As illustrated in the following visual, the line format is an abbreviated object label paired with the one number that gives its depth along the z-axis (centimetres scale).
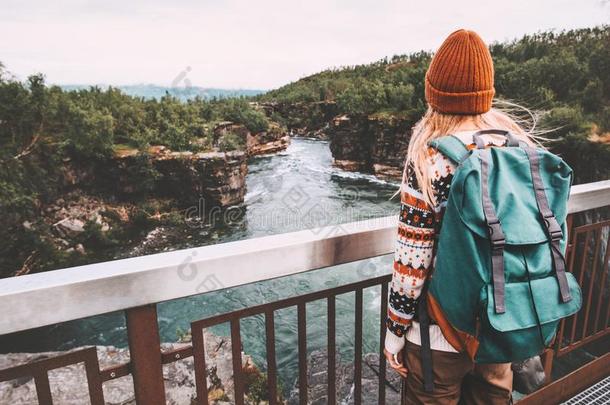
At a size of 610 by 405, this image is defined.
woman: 101
